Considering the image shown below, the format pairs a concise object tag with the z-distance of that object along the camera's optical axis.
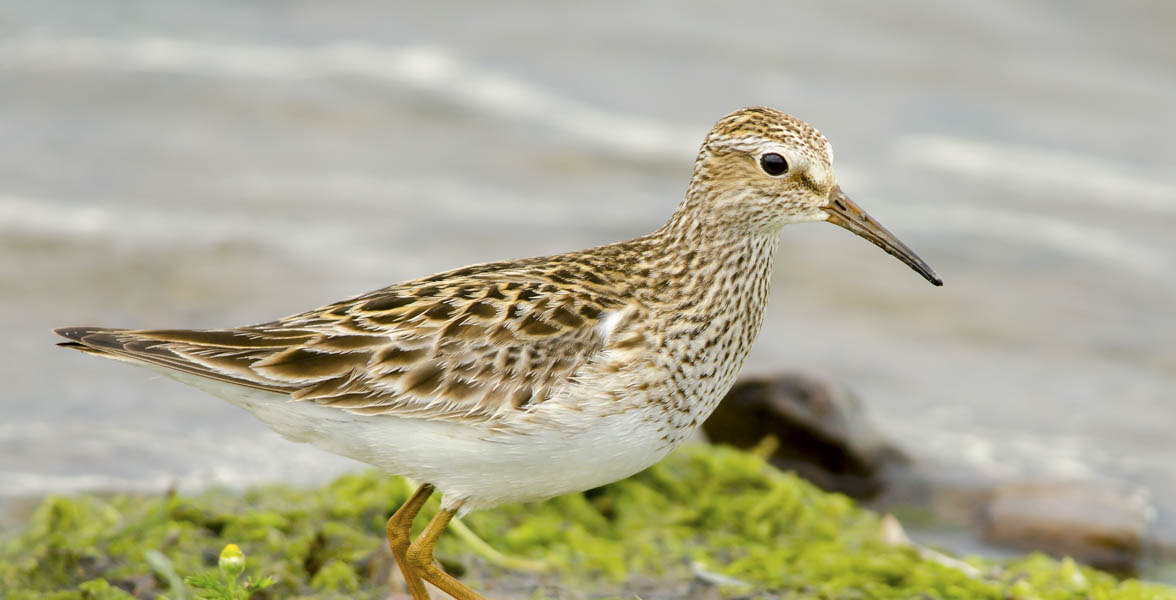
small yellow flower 9.98
